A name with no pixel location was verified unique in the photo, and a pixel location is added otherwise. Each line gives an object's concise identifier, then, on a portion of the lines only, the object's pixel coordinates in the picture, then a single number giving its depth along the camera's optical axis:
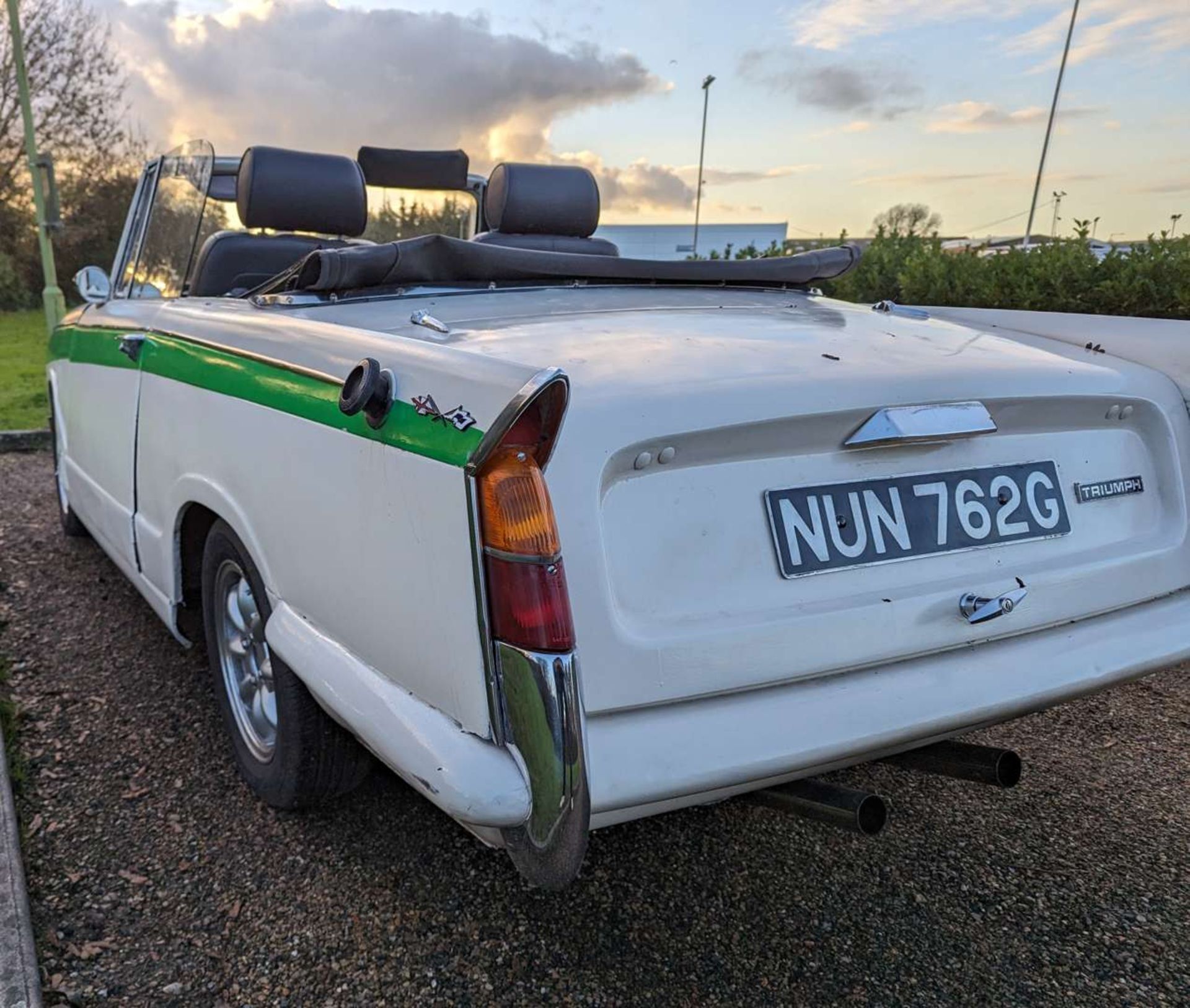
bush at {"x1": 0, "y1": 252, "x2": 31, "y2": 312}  19.03
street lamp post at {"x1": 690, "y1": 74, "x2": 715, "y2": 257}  35.69
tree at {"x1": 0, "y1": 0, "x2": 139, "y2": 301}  18.19
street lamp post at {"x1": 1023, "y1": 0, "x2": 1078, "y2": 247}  34.34
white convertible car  1.46
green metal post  9.80
